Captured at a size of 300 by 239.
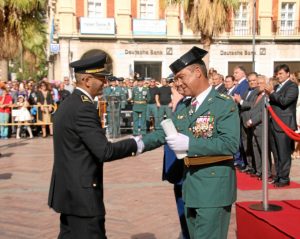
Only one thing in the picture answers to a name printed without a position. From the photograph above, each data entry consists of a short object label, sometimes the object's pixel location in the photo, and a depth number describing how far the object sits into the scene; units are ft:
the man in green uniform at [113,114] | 45.24
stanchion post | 14.20
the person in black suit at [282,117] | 22.97
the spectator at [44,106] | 46.98
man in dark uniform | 9.93
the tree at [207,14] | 49.65
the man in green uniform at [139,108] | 47.06
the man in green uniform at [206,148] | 9.75
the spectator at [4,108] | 45.98
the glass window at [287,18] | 95.55
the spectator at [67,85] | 53.16
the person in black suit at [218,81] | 30.63
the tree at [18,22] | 41.09
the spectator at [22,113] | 45.85
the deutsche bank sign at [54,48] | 85.66
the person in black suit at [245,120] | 26.43
